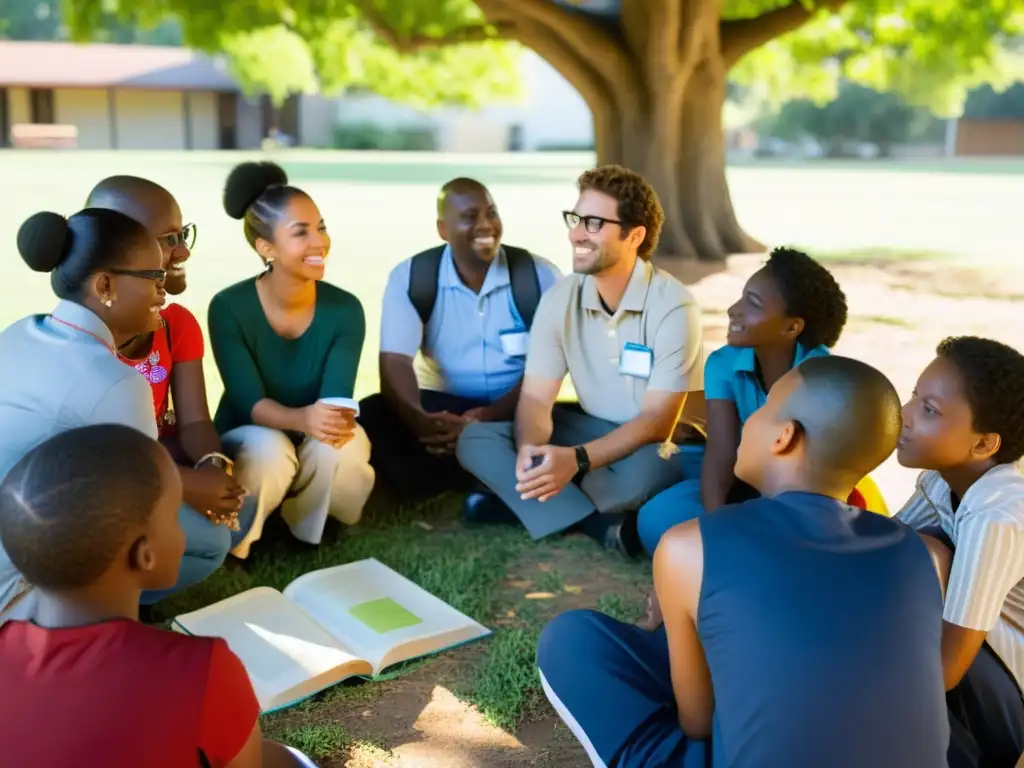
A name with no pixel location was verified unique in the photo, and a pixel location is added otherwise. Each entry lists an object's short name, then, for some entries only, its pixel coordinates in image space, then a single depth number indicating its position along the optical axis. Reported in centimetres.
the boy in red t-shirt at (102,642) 151
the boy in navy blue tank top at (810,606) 168
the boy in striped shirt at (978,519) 218
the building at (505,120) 4503
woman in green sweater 371
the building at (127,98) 3781
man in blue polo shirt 436
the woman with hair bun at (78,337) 229
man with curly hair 387
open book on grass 282
